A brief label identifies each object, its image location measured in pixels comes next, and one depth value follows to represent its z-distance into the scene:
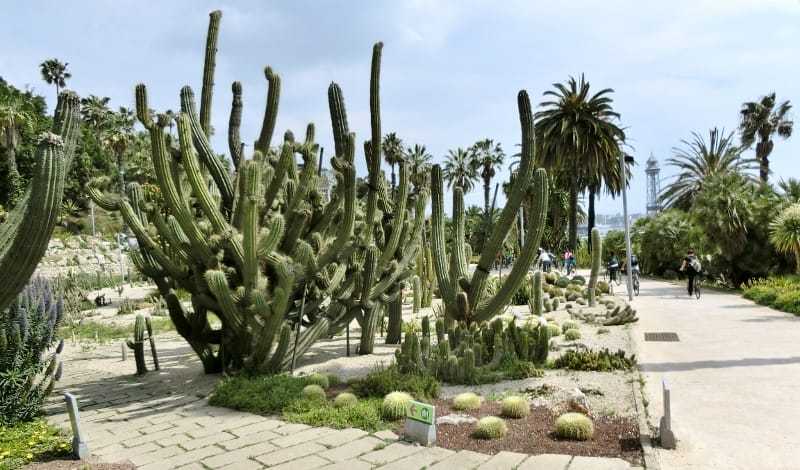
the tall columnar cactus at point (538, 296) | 14.80
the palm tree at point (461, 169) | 56.97
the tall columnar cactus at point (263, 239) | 7.55
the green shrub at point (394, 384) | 7.12
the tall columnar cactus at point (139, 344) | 9.39
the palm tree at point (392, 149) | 49.12
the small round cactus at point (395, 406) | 6.25
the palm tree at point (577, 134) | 33.47
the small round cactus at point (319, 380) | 7.62
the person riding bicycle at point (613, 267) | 24.01
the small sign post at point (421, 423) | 5.42
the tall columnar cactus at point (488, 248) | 9.12
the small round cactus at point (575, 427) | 5.45
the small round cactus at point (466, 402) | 6.52
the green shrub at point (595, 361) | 8.47
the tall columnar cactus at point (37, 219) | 4.36
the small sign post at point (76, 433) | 5.27
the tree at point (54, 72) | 46.28
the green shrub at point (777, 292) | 14.41
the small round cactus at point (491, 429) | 5.56
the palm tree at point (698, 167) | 39.12
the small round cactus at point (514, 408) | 6.20
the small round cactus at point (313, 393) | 6.88
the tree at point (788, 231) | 17.52
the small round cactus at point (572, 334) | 11.19
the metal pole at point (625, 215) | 18.48
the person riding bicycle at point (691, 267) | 18.86
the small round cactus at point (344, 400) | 6.63
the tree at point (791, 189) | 19.87
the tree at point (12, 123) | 32.72
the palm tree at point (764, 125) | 37.72
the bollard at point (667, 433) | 5.11
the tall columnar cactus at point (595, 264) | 16.97
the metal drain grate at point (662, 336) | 11.13
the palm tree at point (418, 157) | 55.44
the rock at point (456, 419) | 6.04
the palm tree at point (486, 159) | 56.00
